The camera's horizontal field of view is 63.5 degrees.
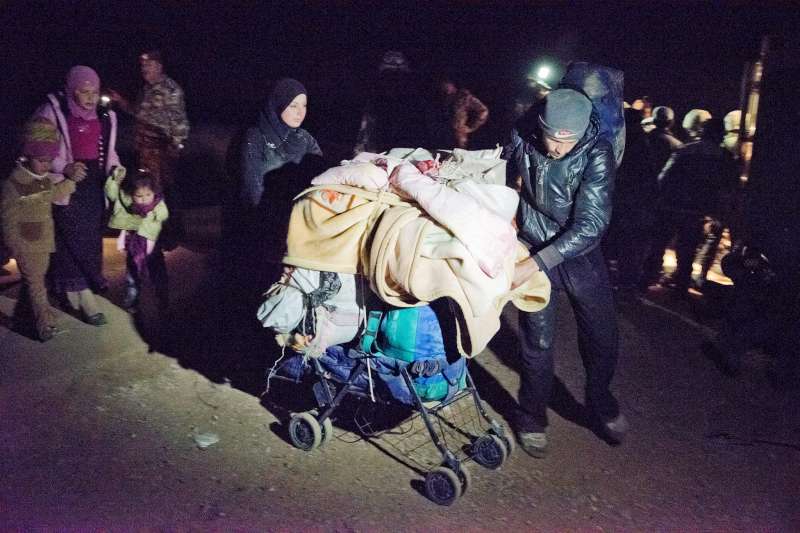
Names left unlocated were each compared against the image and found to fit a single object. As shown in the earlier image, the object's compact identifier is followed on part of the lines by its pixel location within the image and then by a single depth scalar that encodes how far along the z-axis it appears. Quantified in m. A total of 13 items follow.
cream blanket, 2.97
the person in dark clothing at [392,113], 7.36
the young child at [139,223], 5.78
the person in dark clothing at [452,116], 7.27
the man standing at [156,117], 6.83
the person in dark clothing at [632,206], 6.98
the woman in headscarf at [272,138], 4.59
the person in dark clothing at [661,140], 7.30
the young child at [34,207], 5.04
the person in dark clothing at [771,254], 5.30
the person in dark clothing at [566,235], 3.59
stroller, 3.42
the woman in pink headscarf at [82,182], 5.50
